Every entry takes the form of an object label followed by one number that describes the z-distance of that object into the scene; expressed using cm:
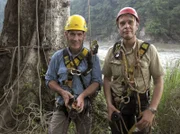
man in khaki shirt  240
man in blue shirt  255
